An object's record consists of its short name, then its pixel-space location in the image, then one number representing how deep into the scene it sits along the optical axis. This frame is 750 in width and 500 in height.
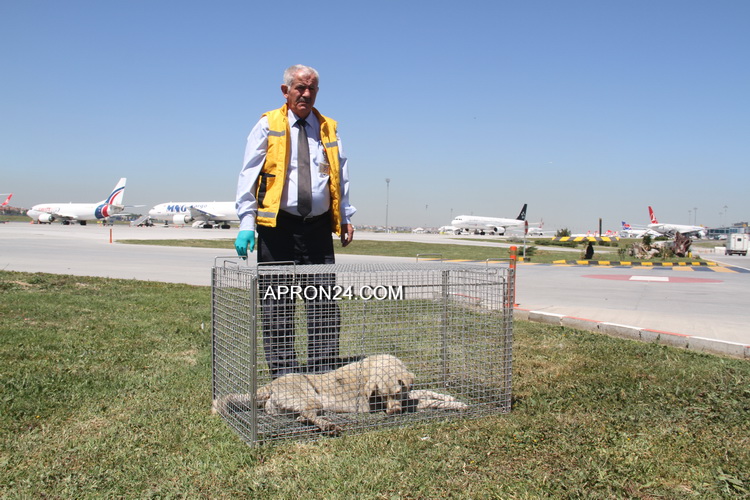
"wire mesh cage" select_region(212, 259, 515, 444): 3.25
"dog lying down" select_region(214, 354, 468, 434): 3.25
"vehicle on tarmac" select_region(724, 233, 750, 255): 34.25
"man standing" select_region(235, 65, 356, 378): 3.46
